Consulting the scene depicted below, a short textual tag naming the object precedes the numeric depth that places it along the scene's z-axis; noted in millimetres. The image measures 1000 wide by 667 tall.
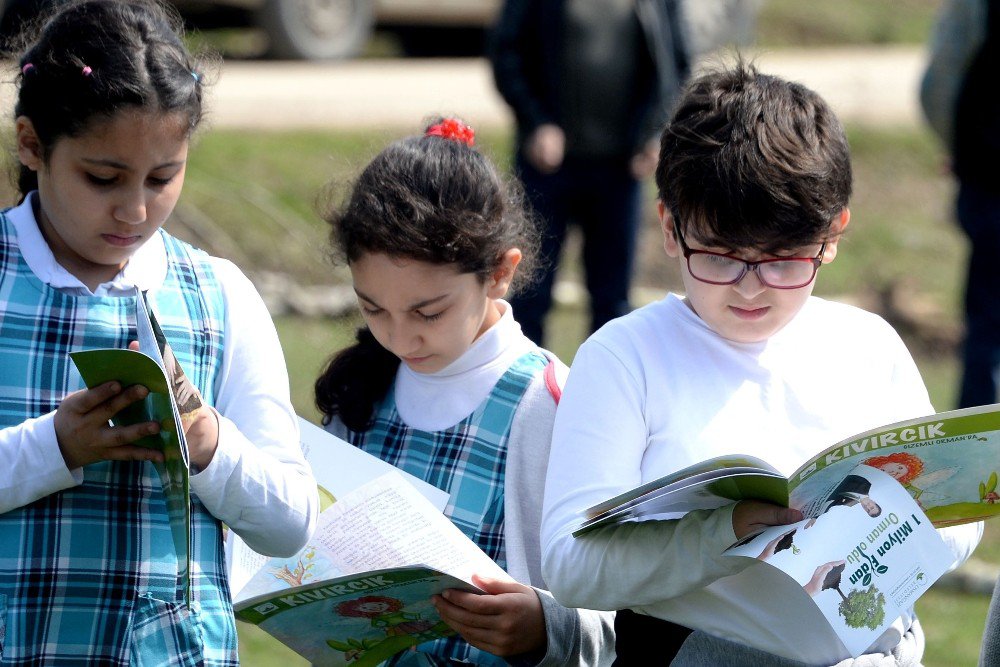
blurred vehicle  18539
